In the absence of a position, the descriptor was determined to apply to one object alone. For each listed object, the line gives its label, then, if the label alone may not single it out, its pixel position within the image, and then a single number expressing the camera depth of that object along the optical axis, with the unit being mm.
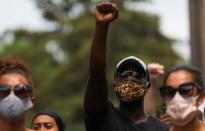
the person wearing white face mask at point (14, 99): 7320
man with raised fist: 6889
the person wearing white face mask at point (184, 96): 7207
